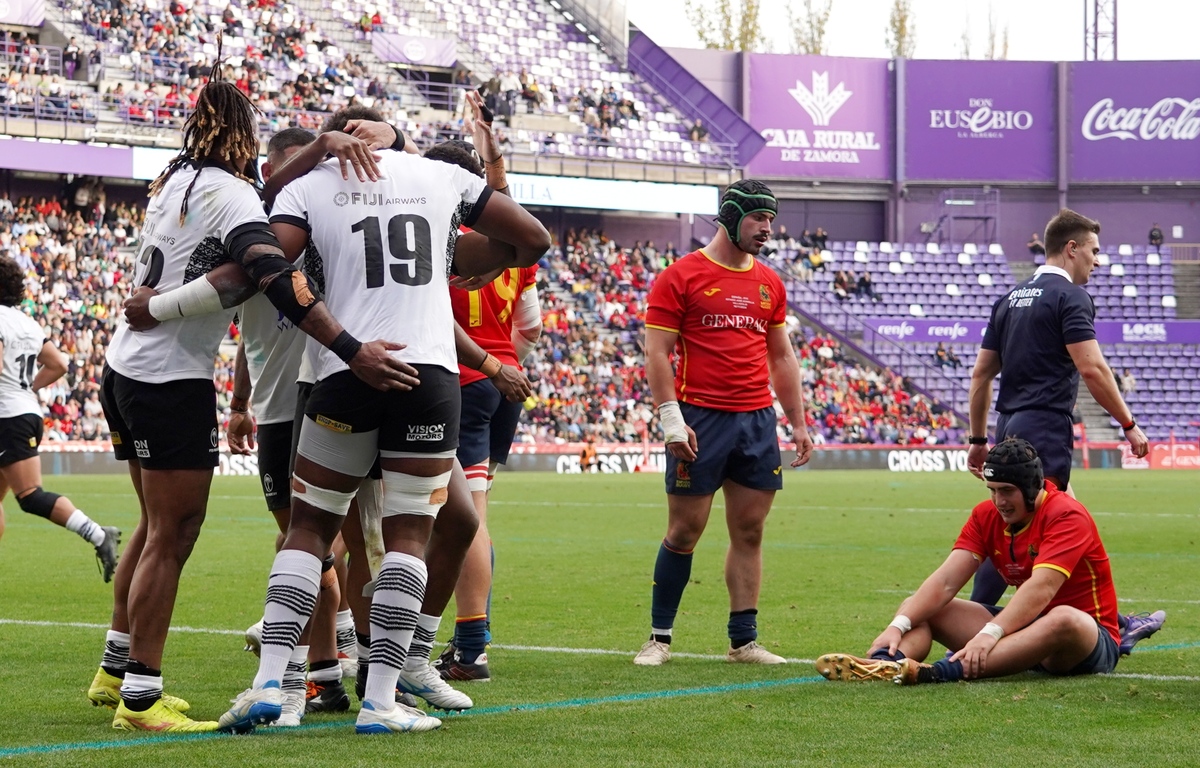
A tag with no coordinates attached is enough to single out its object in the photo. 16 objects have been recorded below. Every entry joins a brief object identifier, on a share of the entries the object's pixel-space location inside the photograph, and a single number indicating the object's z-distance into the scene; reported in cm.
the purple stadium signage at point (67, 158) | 3456
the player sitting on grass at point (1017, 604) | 632
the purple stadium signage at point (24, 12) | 3766
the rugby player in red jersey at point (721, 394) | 750
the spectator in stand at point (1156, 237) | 5356
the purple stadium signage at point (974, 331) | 4797
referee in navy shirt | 758
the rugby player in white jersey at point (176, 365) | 527
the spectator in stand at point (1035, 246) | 4975
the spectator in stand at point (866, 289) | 4912
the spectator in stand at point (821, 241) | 5066
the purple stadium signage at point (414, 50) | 4384
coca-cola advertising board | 5559
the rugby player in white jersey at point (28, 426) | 1009
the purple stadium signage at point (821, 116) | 5438
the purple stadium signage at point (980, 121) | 5516
